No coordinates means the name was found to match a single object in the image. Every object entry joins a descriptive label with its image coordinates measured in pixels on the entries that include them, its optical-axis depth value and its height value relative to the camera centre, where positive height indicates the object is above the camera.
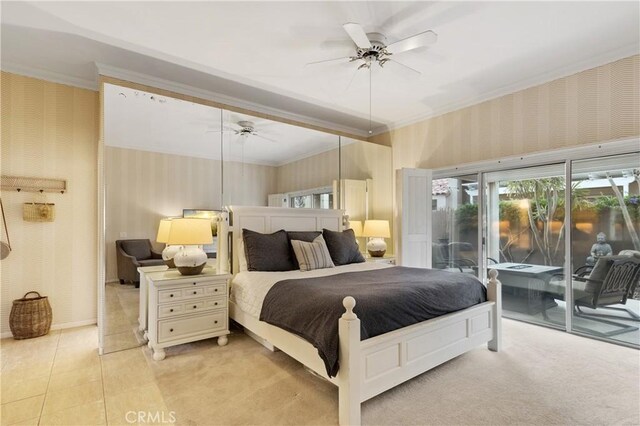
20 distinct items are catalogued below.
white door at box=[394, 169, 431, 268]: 4.69 -0.04
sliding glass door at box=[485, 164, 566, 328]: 3.81 -0.32
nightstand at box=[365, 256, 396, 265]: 4.56 -0.66
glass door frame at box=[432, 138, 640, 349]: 3.19 +0.61
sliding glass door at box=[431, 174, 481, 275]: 4.54 -0.15
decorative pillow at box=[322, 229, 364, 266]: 3.86 -0.41
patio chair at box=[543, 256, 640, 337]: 3.30 -0.80
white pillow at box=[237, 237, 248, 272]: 3.48 -0.48
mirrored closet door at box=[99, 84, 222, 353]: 3.08 +0.37
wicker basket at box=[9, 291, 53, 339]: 3.18 -1.05
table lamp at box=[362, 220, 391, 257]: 4.77 -0.30
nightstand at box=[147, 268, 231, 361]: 2.87 -0.90
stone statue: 3.40 -0.38
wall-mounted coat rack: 3.31 +0.34
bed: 1.93 -0.96
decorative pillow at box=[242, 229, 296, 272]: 3.39 -0.41
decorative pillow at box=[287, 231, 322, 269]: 3.80 -0.26
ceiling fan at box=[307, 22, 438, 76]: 2.47 +1.51
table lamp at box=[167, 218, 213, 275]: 3.12 -0.26
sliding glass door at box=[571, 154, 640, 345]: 3.26 -0.35
